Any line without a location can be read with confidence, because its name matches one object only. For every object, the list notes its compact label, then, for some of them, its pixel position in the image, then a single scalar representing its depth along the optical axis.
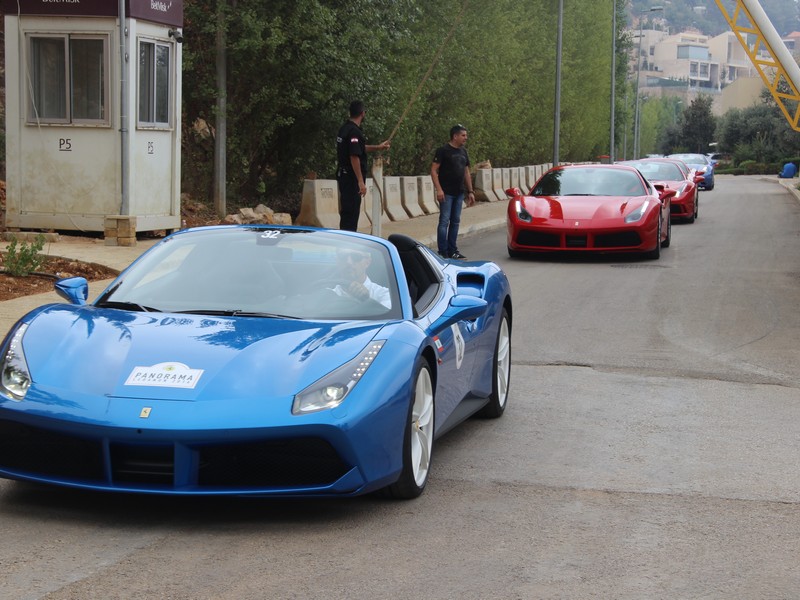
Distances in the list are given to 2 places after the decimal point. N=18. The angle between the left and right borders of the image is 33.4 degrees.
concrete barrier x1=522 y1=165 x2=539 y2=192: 49.59
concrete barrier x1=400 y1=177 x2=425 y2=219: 28.83
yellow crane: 33.00
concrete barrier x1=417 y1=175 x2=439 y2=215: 30.30
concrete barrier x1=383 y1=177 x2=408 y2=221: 27.39
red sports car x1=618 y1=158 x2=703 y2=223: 28.52
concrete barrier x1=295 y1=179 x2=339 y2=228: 22.06
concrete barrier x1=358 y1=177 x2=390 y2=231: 24.76
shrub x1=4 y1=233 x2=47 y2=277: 13.34
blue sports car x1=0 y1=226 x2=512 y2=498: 5.17
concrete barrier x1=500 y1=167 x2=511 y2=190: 42.94
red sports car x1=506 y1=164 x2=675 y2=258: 19.08
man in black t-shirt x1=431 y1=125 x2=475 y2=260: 19.14
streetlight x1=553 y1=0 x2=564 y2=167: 40.91
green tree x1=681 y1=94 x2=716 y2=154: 146.62
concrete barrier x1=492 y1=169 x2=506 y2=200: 40.84
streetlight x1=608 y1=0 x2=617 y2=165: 60.59
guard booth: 17.62
